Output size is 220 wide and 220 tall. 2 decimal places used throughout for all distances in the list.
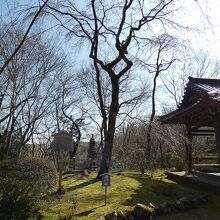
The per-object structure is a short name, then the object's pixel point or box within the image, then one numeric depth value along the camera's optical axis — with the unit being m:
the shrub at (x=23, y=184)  4.93
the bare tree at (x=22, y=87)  10.51
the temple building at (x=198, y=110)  7.55
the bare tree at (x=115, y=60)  9.09
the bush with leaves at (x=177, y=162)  12.44
